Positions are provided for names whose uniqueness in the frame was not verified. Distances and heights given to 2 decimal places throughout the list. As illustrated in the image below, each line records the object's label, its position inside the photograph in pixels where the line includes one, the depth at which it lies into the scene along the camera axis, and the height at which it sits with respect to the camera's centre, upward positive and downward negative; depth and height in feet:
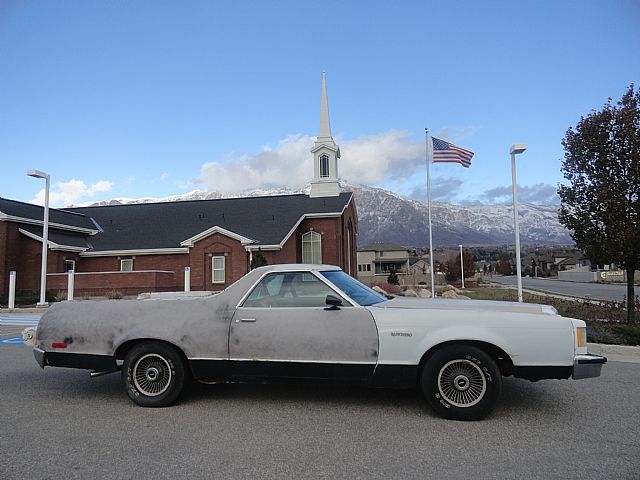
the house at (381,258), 269.01 +12.11
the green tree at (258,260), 81.76 +3.42
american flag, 65.21 +17.02
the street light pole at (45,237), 67.24 +6.37
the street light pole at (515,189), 44.96 +9.15
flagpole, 73.11 +16.45
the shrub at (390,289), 91.88 -1.94
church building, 89.97 +8.48
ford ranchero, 15.44 -2.05
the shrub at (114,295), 83.63 -2.44
